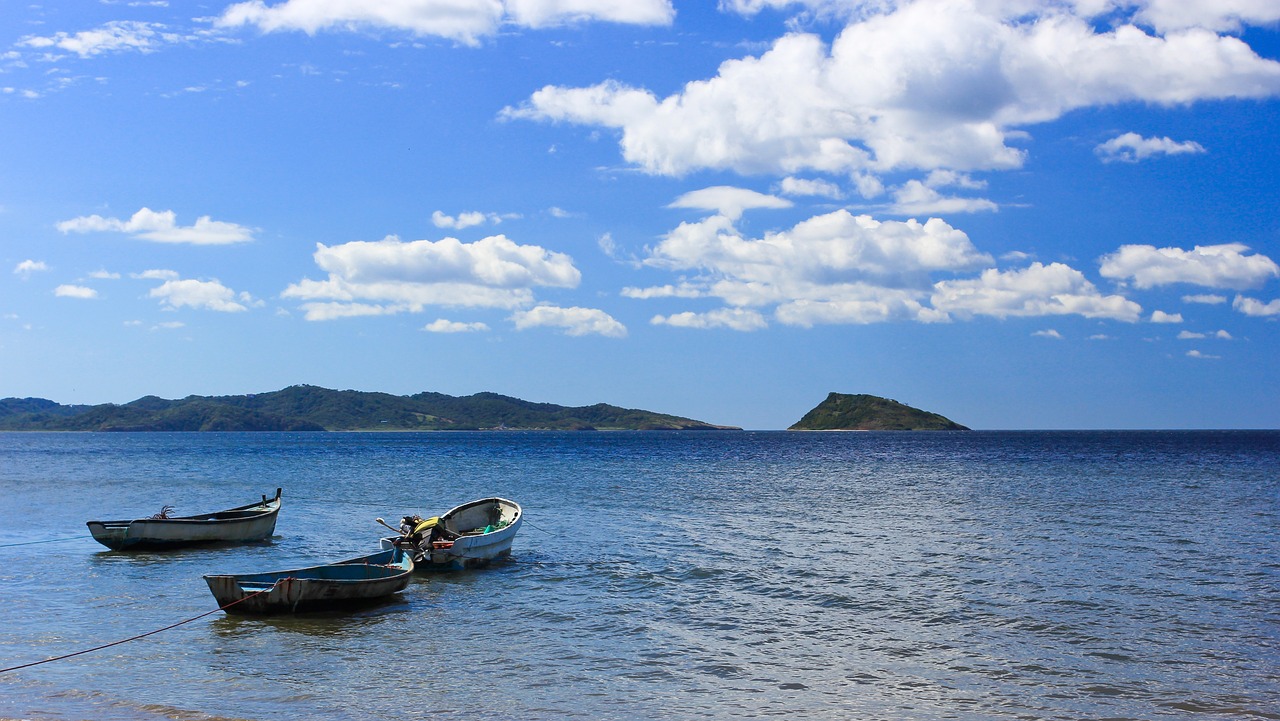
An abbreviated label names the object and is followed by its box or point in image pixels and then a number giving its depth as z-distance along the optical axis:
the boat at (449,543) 28.02
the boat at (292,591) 21.11
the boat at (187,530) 32.41
